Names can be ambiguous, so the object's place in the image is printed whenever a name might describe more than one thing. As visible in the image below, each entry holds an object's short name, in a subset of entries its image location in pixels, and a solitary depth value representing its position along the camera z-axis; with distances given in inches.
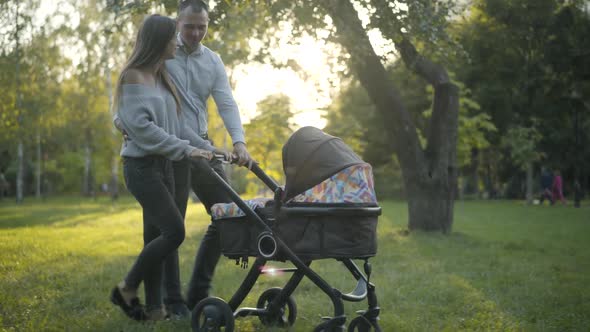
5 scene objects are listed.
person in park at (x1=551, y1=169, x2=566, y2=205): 1263.5
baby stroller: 157.0
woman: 173.9
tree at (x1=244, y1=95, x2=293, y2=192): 871.1
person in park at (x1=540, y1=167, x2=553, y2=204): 1295.5
